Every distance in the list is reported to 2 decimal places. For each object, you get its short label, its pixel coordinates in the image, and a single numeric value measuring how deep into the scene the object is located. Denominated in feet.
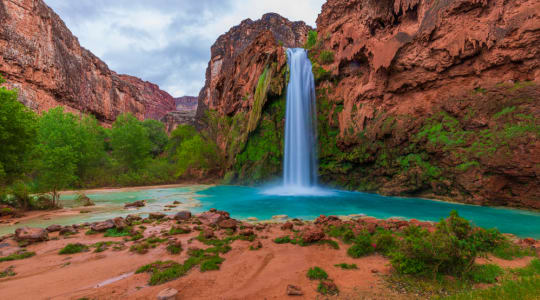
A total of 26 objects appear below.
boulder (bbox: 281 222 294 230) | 24.71
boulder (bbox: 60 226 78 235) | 23.20
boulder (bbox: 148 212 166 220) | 29.90
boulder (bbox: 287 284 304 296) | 11.78
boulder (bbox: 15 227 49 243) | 20.36
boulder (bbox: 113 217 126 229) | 23.86
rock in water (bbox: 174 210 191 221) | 29.07
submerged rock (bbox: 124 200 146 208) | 42.70
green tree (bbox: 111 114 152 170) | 102.63
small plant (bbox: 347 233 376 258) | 17.01
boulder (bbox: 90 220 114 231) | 23.36
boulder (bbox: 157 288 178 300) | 10.85
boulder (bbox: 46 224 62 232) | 24.02
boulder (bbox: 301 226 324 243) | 19.69
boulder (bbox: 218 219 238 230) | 24.57
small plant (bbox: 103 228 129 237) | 22.48
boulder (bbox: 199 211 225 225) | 26.61
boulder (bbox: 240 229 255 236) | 22.12
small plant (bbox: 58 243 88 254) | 18.10
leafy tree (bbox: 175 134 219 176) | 107.14
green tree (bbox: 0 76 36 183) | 32.27
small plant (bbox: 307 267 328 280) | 13.59
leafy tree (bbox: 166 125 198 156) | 139.23
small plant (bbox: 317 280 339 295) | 12.03
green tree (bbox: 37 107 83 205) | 37.93
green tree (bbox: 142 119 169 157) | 173.06
